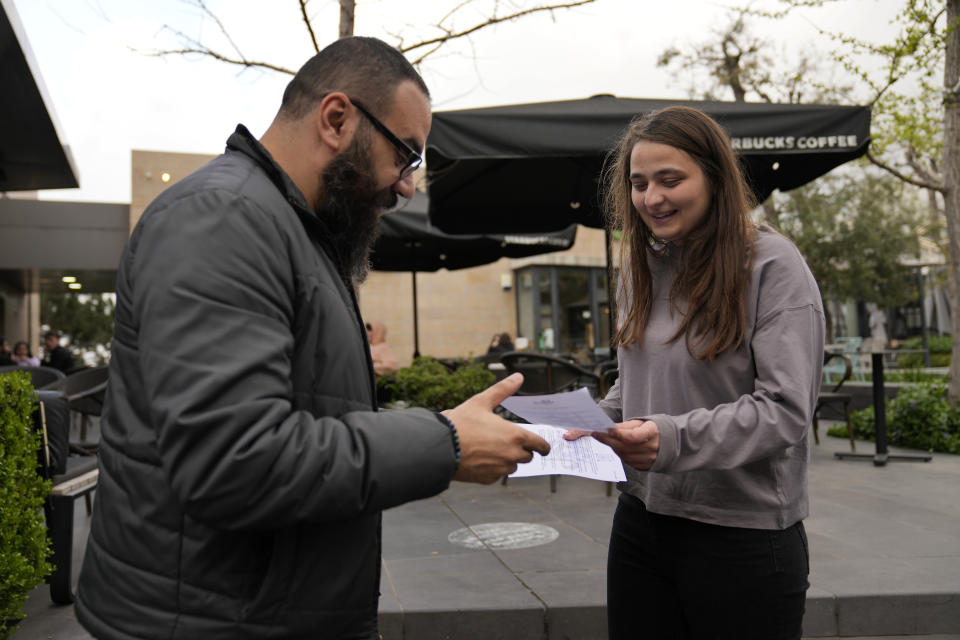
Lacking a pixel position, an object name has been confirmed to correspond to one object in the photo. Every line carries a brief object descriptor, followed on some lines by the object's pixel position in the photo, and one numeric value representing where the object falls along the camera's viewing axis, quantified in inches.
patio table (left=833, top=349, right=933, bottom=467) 255.1
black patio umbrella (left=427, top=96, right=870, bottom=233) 206.1
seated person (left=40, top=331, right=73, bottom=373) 561.3
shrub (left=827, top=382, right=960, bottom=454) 294.4
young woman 62.6
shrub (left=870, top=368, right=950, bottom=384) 409.6
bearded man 38.5
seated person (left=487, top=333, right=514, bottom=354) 518.9
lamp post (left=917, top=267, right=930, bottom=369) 719.0
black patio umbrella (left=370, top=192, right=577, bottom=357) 344.5
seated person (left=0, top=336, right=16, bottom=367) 486.6
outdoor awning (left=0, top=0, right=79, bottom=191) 307.1
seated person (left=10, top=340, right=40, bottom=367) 668.1
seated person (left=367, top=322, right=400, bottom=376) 232.5
